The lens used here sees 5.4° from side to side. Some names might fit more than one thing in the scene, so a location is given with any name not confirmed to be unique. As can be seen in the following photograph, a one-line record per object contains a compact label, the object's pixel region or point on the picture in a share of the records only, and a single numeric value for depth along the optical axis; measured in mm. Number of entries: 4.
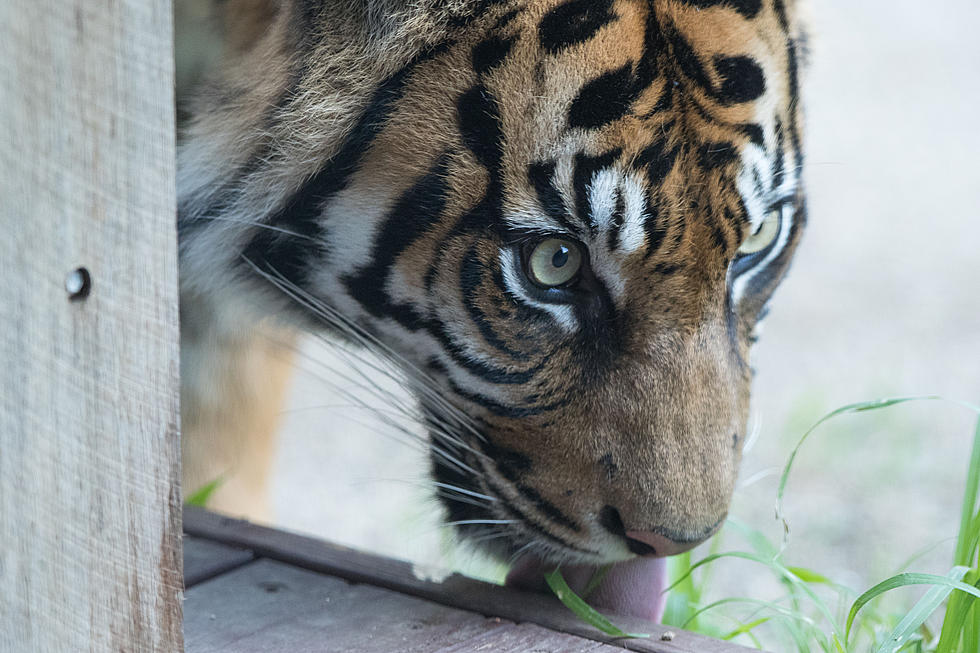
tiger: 4735
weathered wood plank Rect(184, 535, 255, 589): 4825
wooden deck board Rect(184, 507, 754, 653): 4748
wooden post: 4563
